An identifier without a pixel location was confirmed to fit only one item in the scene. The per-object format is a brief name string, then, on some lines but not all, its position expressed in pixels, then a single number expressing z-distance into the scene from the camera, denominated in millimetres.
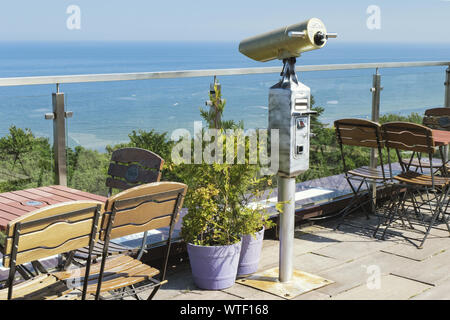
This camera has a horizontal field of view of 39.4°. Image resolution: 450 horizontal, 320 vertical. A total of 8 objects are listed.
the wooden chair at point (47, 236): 2553
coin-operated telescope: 4016
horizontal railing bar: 3900
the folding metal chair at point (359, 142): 5715
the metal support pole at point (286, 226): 4305
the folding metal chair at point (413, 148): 5355
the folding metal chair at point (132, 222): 2994
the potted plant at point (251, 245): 4383
